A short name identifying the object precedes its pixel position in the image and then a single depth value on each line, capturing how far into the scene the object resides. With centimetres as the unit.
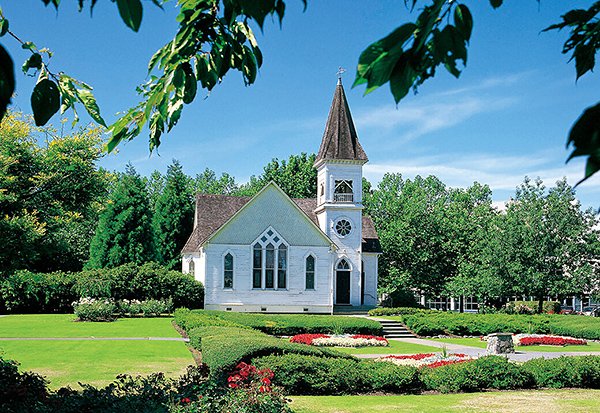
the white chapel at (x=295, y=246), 3331
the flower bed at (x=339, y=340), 2298
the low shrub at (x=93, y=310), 2616
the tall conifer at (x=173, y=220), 5038
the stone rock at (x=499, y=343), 2081
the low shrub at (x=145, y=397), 790
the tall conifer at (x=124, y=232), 4159
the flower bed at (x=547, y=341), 2561
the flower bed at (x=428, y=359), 1678
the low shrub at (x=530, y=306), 3782
